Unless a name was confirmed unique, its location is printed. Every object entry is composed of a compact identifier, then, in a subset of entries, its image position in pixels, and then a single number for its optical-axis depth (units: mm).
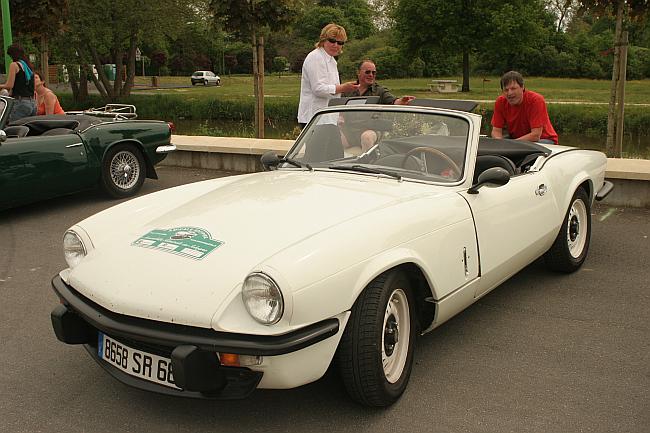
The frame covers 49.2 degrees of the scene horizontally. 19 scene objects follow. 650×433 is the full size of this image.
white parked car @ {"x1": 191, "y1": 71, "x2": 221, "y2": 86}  57106
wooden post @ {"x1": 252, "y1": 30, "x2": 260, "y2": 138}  12080
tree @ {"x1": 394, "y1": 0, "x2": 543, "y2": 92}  38906
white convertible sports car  2877
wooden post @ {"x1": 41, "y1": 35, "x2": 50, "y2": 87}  16630
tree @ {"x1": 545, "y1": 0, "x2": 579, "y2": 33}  57253
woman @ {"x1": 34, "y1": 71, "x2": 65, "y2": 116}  9484
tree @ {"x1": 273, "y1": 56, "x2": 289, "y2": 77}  72000
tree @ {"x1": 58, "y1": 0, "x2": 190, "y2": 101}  30234
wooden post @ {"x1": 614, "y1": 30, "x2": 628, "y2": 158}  9469
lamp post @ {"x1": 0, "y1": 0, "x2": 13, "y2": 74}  12305
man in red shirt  6617
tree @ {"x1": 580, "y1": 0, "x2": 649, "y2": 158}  9422
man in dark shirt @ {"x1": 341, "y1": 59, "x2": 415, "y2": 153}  4520
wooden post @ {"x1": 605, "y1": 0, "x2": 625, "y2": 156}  9359
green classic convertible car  7152
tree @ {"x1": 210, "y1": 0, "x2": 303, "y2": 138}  11555
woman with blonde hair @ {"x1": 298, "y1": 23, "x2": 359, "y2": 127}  7242
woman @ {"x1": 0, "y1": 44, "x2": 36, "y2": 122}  9102
